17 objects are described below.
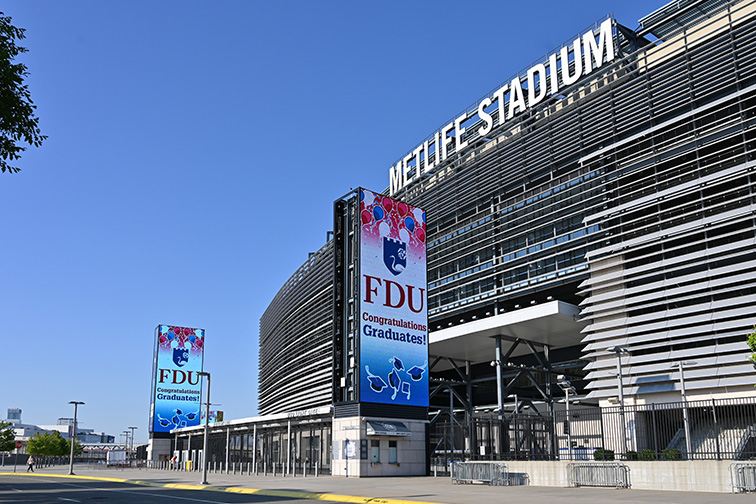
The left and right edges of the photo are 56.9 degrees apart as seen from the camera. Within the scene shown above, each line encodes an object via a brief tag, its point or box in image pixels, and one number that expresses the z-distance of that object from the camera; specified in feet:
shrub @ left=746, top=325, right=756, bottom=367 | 84.63
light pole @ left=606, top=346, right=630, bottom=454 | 90.99
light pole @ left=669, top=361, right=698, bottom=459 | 86.67
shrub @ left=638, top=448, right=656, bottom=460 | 88.89
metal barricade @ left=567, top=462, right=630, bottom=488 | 88.07
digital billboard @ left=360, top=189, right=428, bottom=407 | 139.95
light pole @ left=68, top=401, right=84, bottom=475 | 211.06
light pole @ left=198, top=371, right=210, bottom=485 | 126.52
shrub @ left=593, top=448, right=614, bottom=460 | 93.25
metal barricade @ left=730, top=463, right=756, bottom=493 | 76.34
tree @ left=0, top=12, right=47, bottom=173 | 49.03
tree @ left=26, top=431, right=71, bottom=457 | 417.90
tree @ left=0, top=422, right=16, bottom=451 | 344.02
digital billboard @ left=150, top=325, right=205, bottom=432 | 281.33
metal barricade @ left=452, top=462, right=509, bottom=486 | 101.81
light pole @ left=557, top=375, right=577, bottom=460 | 95.25
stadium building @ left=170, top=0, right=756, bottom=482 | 119.03
